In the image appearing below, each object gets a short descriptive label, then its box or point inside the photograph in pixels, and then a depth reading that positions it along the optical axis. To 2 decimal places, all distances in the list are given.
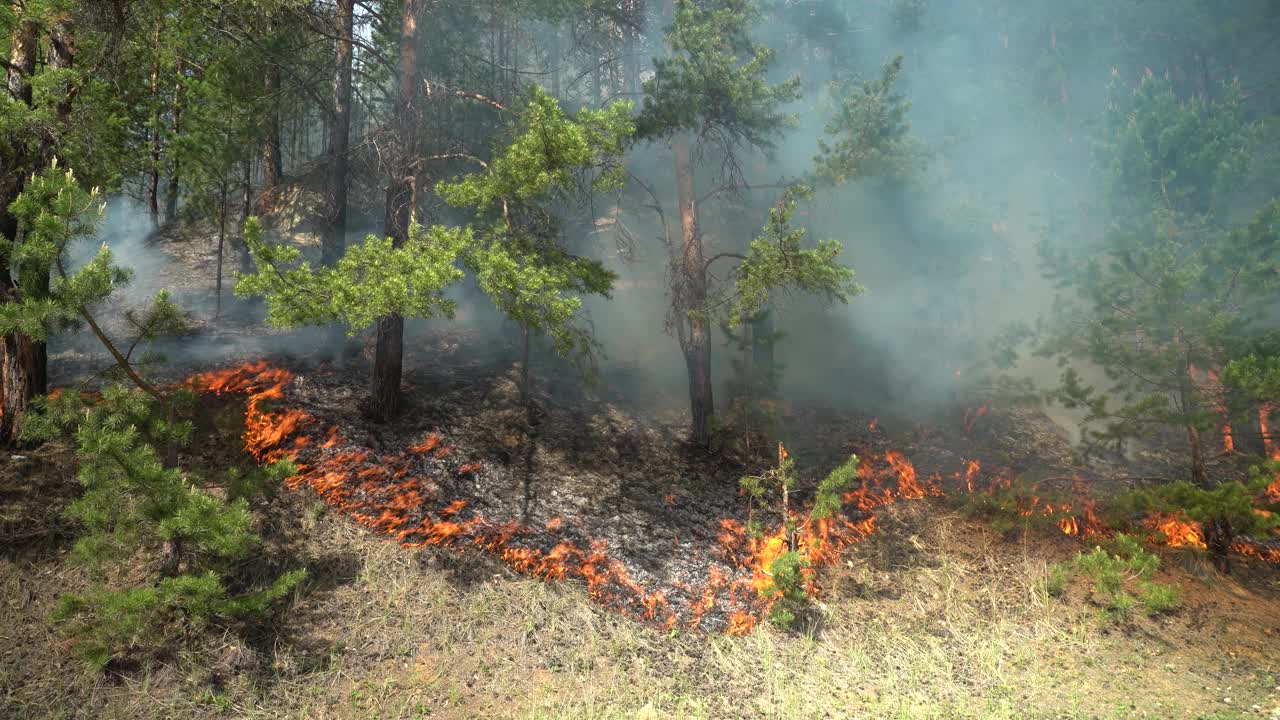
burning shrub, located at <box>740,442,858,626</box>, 7.92
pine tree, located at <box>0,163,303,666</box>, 5.34
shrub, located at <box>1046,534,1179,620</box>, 8.01
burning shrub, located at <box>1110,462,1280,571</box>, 7.19
